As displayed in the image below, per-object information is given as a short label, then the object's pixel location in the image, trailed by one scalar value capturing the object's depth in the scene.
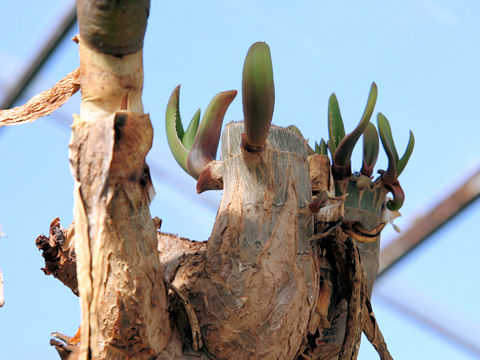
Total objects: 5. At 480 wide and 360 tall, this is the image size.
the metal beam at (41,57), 3.02
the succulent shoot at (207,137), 1.95
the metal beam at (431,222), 3.18
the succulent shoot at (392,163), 2.00
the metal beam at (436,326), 3.84
